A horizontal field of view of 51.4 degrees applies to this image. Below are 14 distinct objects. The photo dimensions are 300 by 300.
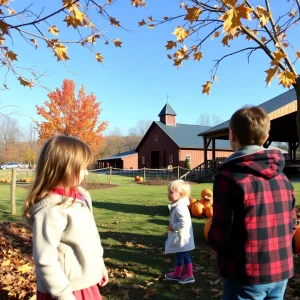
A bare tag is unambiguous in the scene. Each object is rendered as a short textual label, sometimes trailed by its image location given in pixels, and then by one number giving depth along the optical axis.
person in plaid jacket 1.86
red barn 37.19
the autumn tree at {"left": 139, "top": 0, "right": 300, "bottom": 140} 4.54
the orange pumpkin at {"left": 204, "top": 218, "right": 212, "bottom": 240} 5.94
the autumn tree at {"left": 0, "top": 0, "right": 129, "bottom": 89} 3.66
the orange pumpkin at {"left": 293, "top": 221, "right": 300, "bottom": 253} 5.01
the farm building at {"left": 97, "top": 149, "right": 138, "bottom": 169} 47.56
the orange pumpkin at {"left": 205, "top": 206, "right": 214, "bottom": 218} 7.94
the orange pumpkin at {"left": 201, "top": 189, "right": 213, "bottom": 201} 8.46
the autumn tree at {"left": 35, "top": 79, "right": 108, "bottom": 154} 28.59
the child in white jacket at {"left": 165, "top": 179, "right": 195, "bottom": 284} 4.07
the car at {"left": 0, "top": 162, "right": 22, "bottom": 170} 67.85
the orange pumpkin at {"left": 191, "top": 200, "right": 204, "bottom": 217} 8.04
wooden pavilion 18.77
